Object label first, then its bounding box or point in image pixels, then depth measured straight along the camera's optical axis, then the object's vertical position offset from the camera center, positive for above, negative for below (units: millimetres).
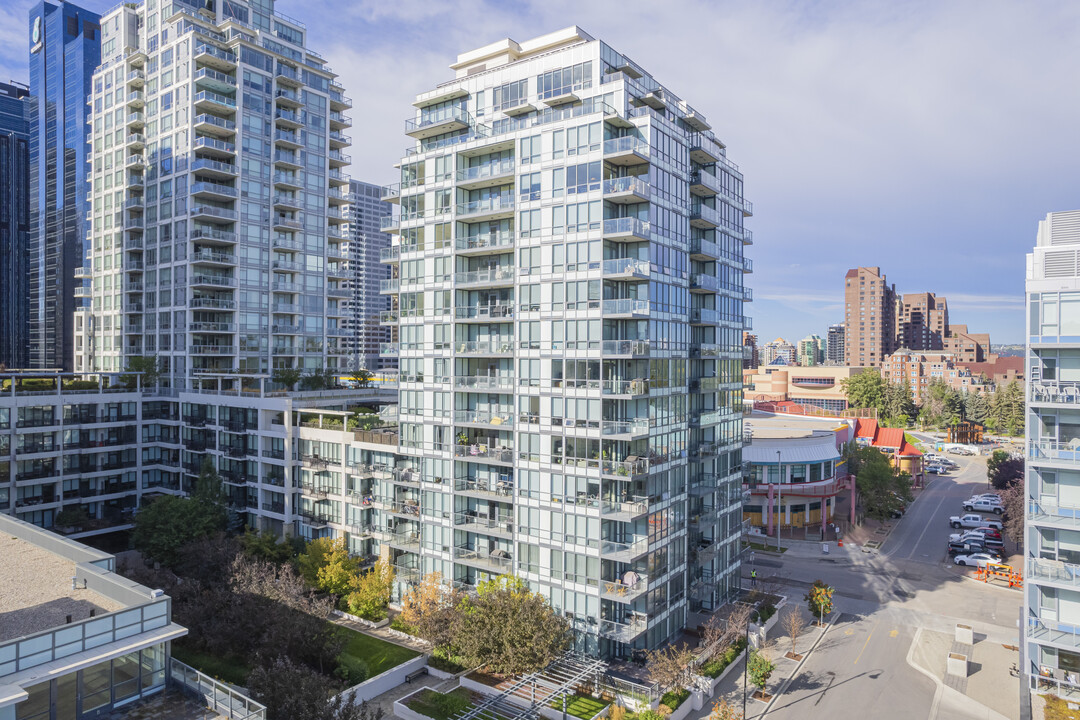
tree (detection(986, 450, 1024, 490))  79000 -14164
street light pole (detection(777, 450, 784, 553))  73019 -14202
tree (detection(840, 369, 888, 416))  156238 -8598
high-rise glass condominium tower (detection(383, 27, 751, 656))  39438 +1064
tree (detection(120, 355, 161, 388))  68231 -2168
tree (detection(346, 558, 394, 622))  45031 -16698
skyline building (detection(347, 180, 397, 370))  49969 +102
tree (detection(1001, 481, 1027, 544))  59281 -14406
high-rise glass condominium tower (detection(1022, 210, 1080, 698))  33156 -5441
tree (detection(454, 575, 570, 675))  35062 -15312
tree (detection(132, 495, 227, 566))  52000 -14147
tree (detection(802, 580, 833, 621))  48500 -18100
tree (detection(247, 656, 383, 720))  27156 -14651
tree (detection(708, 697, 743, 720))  31531 -17678
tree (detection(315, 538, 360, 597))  47219 -16027
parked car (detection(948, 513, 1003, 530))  75500 -19173
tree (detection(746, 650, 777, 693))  38156 -18324
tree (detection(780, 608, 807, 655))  44000 -18638
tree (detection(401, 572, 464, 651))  38812 -15912
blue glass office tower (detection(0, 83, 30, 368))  136625 +27057
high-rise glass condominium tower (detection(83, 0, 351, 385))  69562 +17890
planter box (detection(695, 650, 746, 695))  37984 -19624
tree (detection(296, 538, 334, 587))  48375 -15455
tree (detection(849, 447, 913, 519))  77000 -15763
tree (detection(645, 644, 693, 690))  35688 -17255
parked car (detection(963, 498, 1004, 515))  83500 -19150
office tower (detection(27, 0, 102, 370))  110125 +33166
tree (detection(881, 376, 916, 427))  158250 -11693
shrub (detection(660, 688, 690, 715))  35522 -18971
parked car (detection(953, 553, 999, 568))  62250 -19456
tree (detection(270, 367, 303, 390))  66562 -2583
